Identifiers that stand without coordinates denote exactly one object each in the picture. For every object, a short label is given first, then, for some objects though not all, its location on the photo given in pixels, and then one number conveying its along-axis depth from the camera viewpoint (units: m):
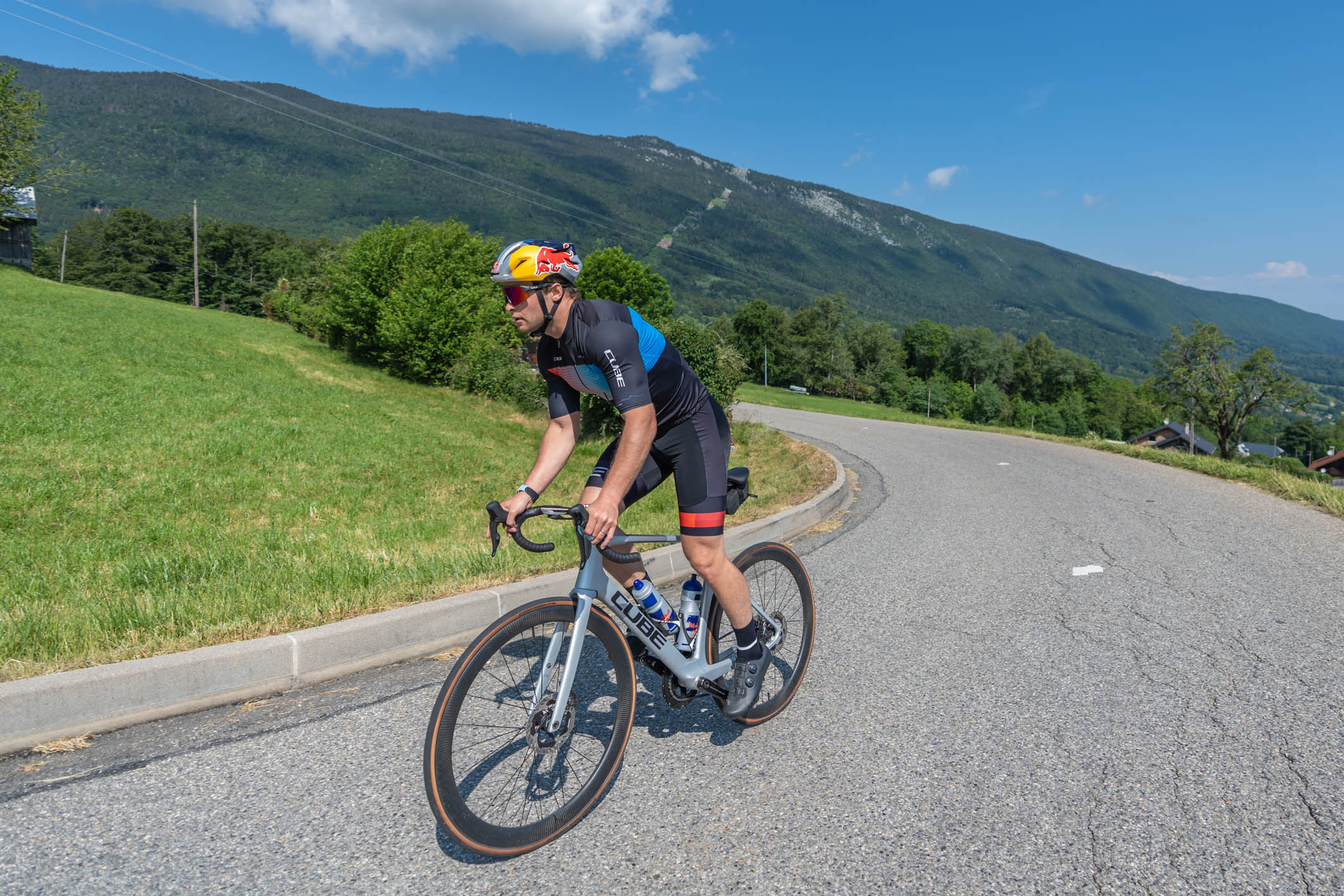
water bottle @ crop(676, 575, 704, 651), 3.04
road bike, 2.23
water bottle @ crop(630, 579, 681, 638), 2.85
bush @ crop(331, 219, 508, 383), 25.03
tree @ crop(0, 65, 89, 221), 38.12
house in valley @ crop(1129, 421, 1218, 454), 97.50
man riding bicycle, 2.60
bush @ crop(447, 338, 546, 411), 21.28
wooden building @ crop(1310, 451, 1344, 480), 82.25
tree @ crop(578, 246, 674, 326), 41.09
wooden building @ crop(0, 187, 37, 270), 52.47
